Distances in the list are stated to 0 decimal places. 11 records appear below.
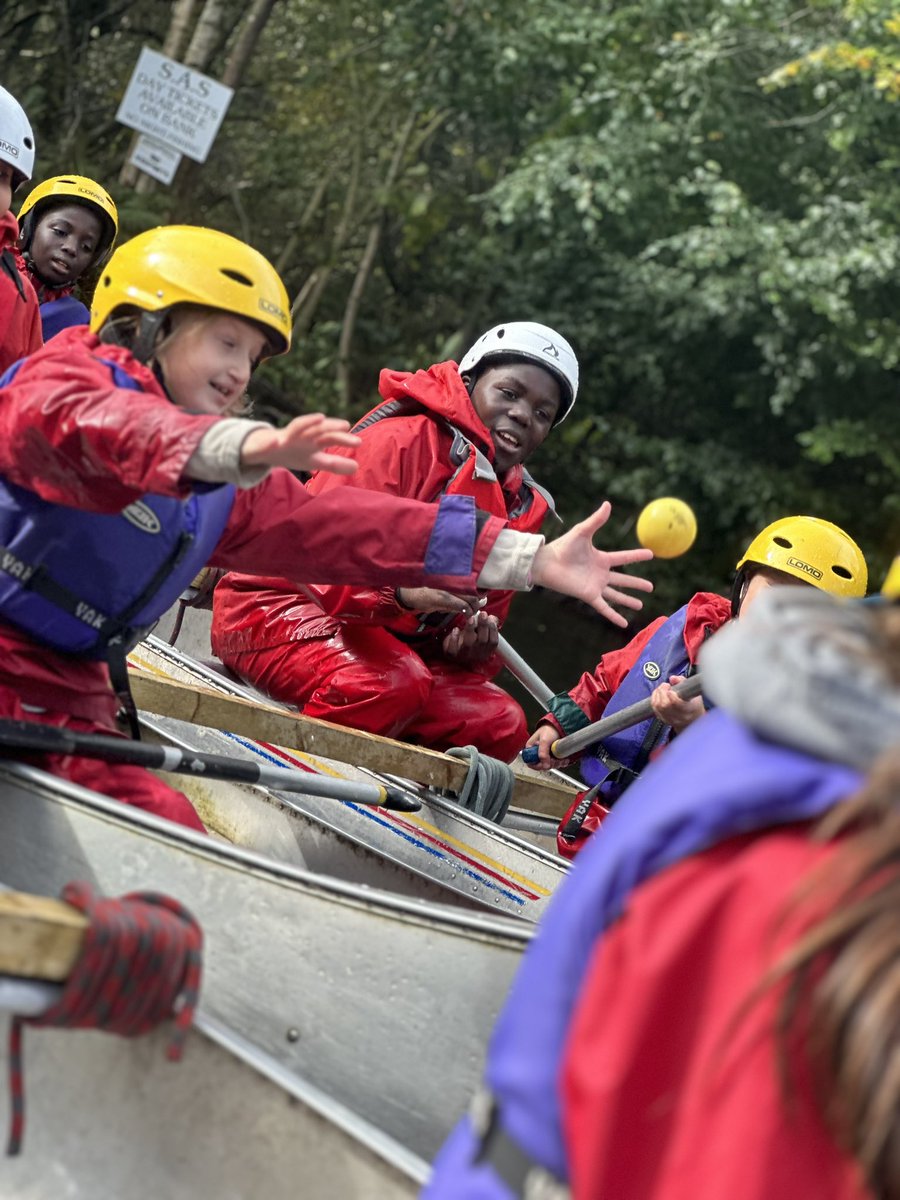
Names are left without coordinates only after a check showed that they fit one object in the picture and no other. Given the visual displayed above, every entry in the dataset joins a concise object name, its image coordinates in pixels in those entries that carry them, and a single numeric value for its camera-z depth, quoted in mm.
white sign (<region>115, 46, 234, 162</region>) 9898
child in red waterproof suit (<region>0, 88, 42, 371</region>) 5102
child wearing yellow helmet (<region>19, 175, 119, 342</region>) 6715
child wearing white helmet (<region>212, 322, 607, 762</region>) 5062
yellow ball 5691
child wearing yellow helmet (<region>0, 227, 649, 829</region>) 2977
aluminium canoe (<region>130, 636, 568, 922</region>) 4359
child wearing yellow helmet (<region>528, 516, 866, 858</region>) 5047
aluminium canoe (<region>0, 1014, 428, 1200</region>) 2180
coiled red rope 2135
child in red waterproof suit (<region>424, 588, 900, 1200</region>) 1338
